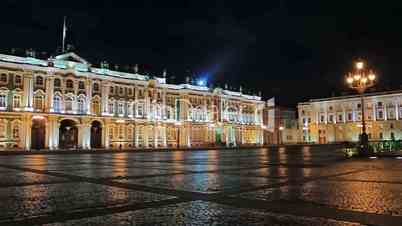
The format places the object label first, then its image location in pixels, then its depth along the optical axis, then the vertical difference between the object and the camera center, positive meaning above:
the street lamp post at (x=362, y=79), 30.56 +4.55
